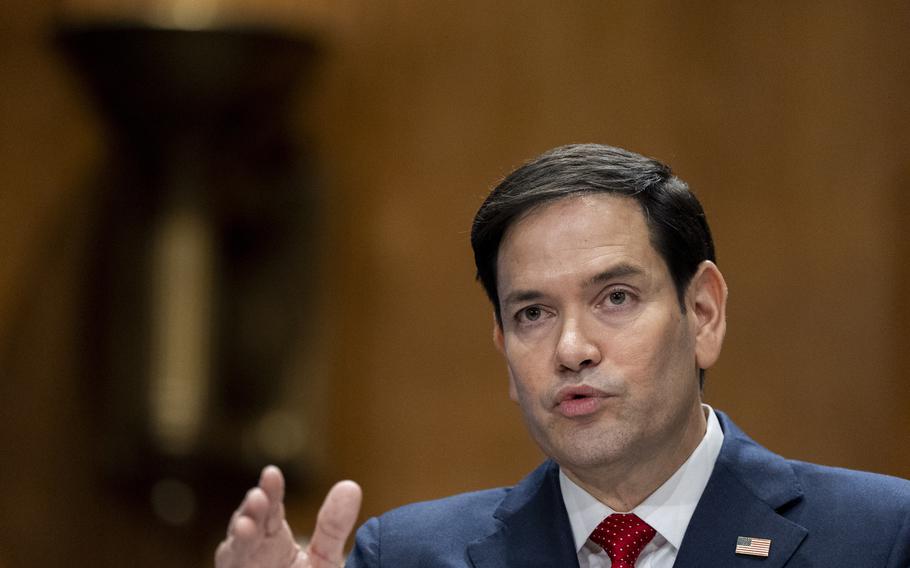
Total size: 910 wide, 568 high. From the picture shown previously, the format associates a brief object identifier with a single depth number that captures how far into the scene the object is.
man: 4.95
